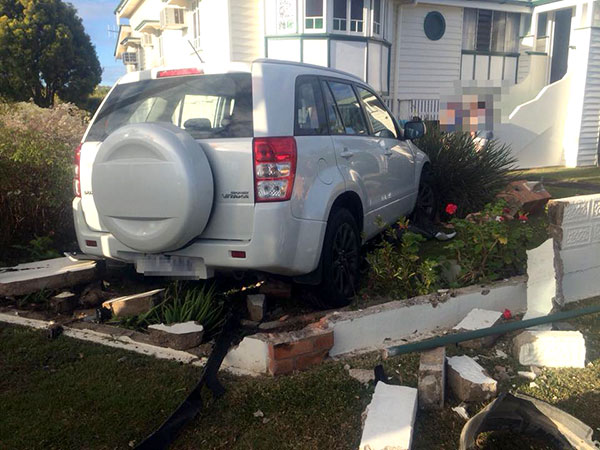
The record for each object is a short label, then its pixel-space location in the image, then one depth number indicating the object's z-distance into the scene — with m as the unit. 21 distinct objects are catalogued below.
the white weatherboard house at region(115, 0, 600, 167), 13.54
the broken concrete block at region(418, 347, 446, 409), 3.07
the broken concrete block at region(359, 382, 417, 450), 2.58
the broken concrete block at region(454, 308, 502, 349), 3.75
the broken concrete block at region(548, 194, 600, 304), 3.96
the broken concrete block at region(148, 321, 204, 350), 3.82
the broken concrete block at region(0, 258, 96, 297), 4.61
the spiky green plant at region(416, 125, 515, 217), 7.30
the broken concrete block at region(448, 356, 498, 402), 3.11
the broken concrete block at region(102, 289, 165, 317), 4.30
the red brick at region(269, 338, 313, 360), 3.44
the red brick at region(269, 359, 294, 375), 3.45
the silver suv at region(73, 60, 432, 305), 3.59
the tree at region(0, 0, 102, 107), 23.34
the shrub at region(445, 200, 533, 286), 4.40
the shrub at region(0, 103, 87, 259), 5.88
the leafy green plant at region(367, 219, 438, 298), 4.24
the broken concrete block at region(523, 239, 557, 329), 4.08
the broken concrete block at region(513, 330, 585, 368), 3.50
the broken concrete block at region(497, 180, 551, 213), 6.96
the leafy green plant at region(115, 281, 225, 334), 4.16
